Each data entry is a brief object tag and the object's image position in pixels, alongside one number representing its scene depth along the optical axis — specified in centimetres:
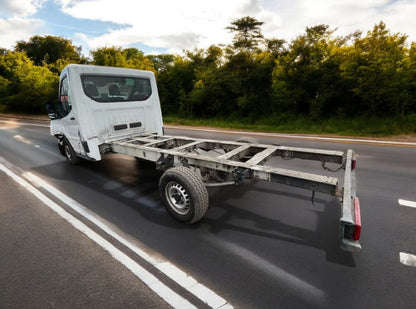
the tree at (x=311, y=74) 1234
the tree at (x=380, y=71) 993
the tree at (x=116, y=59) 2575
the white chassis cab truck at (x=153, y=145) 281
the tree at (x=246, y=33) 1767
